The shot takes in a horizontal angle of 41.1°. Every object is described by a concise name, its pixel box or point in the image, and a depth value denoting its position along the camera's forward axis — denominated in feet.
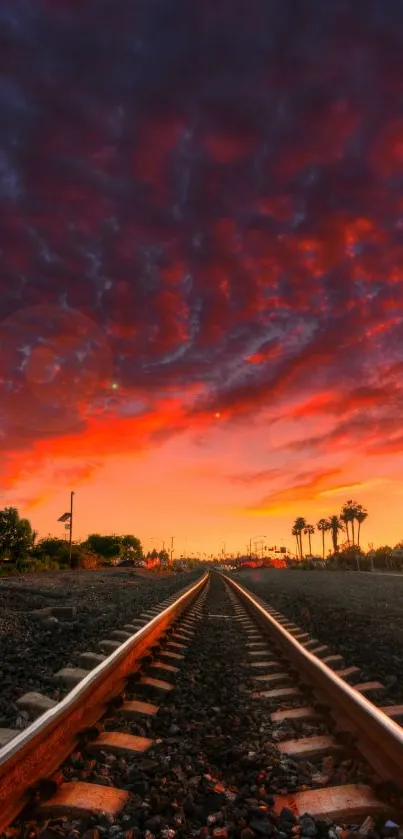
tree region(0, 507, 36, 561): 195.83
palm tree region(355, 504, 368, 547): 442.50
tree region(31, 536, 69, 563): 217.56
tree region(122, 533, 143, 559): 475.35
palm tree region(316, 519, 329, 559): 515.50
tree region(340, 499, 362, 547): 442.50
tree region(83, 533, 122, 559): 340.18
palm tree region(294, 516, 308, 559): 584.40
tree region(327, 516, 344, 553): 497.87
